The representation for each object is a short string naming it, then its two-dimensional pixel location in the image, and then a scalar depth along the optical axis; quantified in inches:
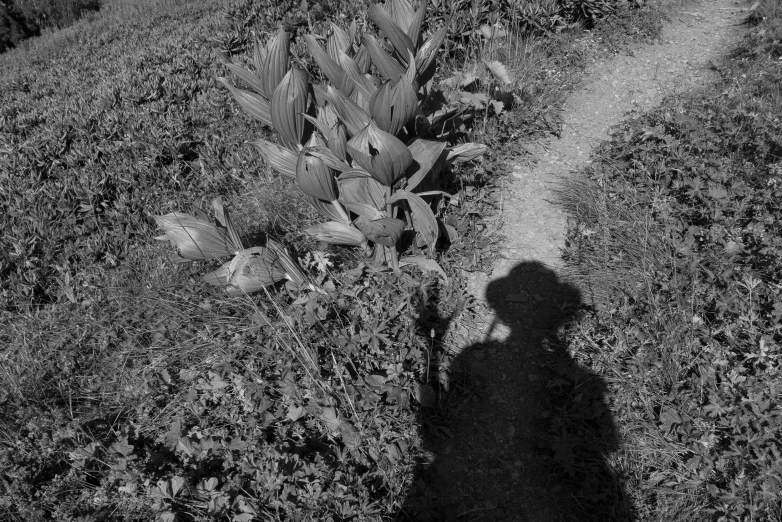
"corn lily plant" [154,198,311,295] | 113.4
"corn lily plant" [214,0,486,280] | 106.3
